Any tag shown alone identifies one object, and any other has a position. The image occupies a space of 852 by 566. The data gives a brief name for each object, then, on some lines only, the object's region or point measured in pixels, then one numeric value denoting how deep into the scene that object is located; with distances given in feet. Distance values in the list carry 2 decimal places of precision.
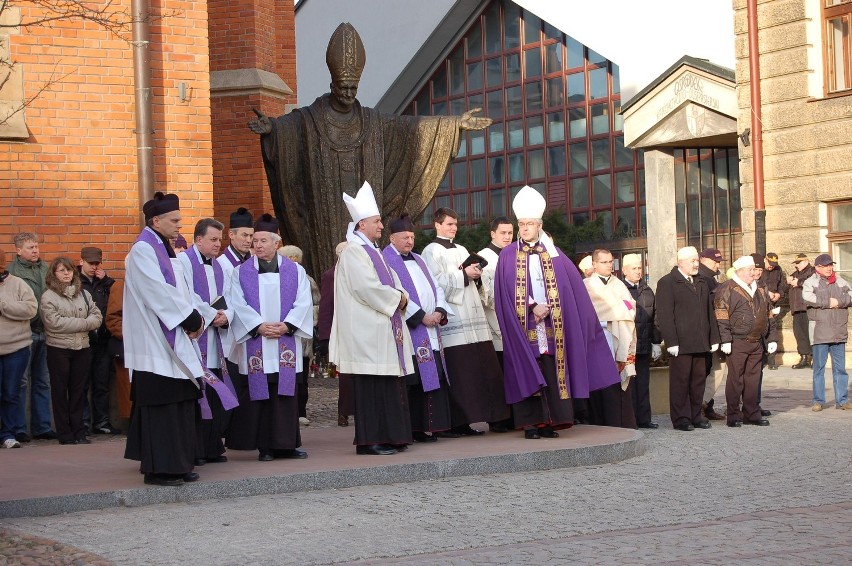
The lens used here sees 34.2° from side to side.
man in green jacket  41.47
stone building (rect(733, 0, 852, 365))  69.82
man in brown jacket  43.98
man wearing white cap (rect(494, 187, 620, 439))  37.24
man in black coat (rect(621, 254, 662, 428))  44.45
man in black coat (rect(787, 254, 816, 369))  64.03
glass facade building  122.83
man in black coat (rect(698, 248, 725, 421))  45.70
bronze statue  47.75
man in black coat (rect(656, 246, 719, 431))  42.73
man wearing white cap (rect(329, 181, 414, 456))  34.63
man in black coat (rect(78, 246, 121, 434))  42.70
